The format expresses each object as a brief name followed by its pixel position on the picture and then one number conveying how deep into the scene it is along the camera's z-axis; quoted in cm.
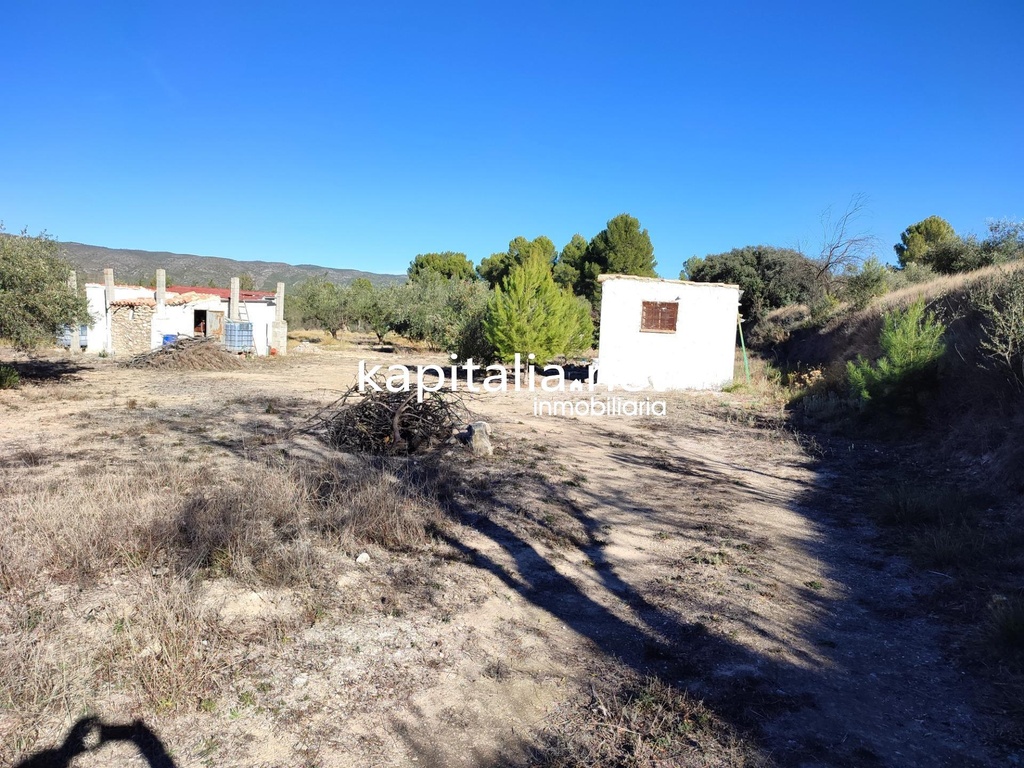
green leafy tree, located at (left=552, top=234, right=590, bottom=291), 4469
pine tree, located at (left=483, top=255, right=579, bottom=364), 1773
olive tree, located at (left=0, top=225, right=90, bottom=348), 1341
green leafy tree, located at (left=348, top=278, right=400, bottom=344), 3239
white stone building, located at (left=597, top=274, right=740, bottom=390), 1667
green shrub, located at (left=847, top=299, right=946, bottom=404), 1000
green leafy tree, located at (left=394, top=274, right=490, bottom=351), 2667
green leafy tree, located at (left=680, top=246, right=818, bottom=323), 2984
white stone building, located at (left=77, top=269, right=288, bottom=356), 2548
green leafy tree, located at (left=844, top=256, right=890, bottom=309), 1916
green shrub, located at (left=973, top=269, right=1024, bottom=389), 823
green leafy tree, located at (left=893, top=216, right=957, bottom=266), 3478
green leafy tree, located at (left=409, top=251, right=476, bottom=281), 5462
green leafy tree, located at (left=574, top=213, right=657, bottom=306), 4131
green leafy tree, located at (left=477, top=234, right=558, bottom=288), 4828
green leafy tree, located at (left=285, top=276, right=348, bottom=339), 3941
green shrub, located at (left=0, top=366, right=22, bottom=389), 1437
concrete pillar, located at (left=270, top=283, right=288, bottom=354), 2803
